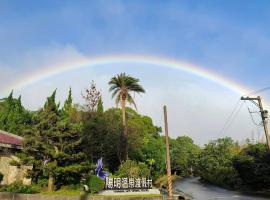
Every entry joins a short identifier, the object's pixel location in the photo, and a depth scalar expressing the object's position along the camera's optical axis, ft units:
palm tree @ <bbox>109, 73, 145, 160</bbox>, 97.30
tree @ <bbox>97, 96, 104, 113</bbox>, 118.05
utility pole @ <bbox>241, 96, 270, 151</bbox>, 60.07
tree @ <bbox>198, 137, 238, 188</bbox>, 125.36
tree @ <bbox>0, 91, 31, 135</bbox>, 108.59
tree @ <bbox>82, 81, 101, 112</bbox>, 116.65
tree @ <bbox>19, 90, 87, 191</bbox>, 56.62
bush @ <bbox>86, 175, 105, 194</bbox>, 55.93
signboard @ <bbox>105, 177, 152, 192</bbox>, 59.36
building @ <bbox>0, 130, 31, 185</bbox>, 60.17
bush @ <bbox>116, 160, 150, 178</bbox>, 72.78
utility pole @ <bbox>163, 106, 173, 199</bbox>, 57.92
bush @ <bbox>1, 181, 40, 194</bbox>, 52.13
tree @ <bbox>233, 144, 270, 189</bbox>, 87.43
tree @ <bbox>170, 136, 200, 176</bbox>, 216.38
